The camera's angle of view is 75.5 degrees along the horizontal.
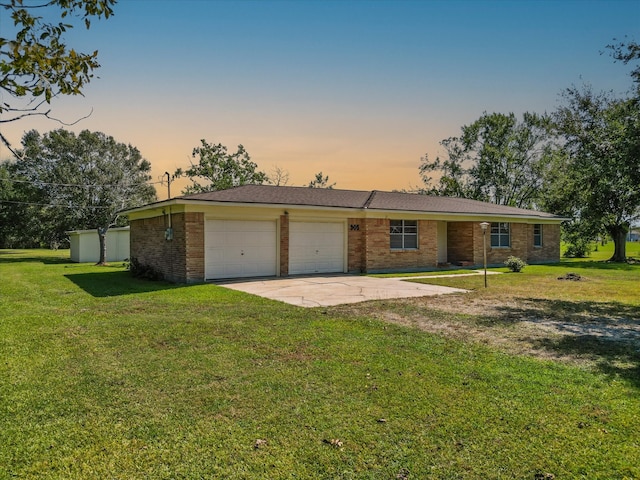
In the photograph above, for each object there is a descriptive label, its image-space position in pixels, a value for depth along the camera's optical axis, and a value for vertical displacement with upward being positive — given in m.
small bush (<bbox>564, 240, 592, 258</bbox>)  30.37 -1.03
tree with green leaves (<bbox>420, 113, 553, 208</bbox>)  39.59 +7.53
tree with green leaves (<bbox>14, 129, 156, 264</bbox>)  27.28 +4.69
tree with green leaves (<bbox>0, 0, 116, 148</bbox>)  2.82 +1.35
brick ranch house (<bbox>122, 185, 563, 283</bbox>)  14.01 +0.29
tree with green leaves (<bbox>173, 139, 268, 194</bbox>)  39.47 +6.98
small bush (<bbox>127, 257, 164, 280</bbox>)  15.20 -1.09
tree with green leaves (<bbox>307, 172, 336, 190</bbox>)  50.53 +7.31
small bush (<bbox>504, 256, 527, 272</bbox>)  18.22 -1.20
